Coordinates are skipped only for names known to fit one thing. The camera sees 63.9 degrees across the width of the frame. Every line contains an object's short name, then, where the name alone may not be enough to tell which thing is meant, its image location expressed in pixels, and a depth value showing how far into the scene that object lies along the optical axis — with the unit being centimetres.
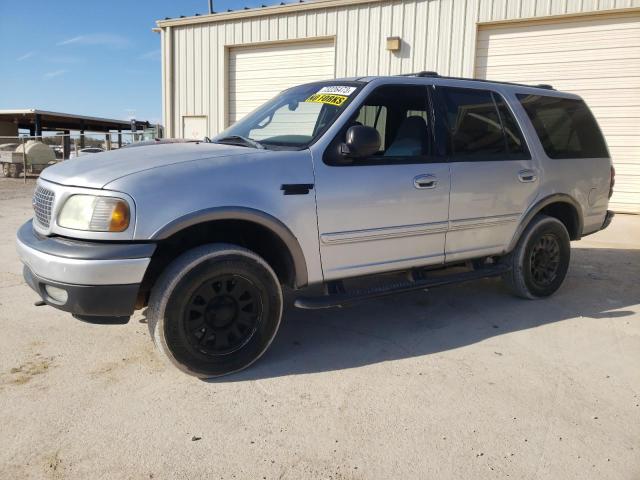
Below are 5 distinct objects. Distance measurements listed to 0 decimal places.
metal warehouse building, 974
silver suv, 282
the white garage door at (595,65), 962
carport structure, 3120
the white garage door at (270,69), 1194
